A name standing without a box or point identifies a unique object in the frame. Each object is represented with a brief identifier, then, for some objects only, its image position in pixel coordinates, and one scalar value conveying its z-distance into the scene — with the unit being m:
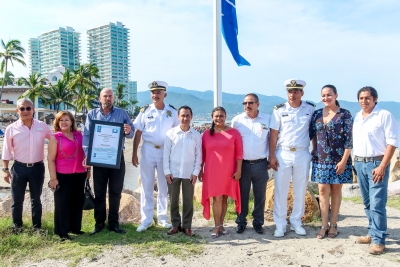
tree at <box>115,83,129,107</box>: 65.50
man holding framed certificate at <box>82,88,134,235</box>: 4.72
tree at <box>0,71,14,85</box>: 58.59
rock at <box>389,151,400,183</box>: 10.12
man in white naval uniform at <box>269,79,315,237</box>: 4.86
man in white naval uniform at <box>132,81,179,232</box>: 5.18
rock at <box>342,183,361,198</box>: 8.55
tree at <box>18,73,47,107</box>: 41.84
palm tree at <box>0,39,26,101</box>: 37.41
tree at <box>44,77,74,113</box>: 46.38
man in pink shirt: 4.67
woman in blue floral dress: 4.60
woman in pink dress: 4.80
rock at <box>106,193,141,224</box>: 5.63
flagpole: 7.21
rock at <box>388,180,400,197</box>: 7.96
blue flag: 7.96
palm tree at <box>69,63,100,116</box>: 43.88
